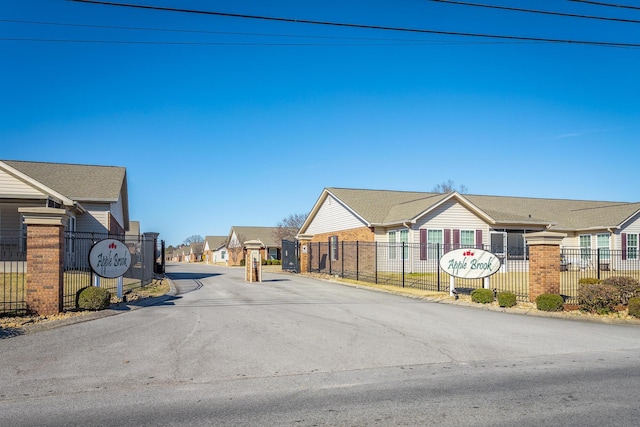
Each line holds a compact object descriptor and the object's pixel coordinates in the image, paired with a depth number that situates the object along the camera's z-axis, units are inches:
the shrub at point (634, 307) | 559.2
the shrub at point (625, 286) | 606.8
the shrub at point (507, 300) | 622.8
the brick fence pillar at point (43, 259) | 479.2
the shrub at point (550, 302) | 586.6
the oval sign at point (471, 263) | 711.1
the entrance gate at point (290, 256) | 1446.6
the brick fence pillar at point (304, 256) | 1395.2
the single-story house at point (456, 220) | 1226.6
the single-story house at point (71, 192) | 913.5
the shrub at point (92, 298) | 512.7
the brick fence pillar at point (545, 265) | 628.7
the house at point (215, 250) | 3504.9
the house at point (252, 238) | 2777.8
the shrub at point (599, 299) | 577.3
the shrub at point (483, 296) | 655.8
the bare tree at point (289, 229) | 2704.2
